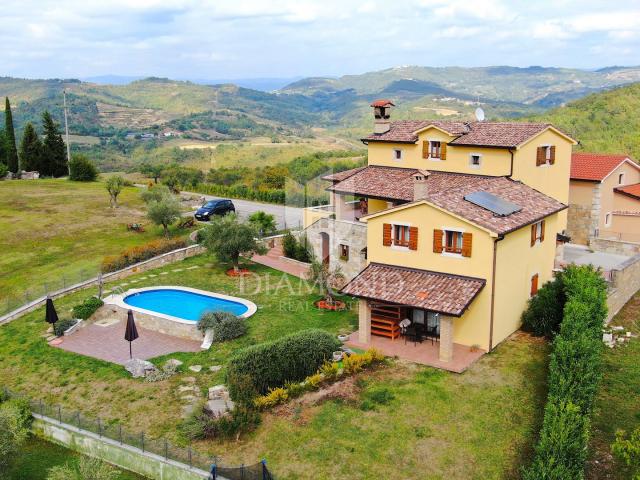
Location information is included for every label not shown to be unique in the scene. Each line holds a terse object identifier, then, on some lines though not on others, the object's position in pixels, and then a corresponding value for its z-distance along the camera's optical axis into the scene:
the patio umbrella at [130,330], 21.59
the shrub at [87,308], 26.36
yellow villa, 21.88
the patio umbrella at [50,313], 24.36
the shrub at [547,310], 23.47
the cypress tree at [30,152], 62.38
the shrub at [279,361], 18.39
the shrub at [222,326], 23.94
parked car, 44.66
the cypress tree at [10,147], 61.66
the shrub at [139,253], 32.62
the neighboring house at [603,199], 33.72
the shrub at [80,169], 60.38
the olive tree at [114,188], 46.62
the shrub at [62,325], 24.97
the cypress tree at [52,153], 62.59
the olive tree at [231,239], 31.83
